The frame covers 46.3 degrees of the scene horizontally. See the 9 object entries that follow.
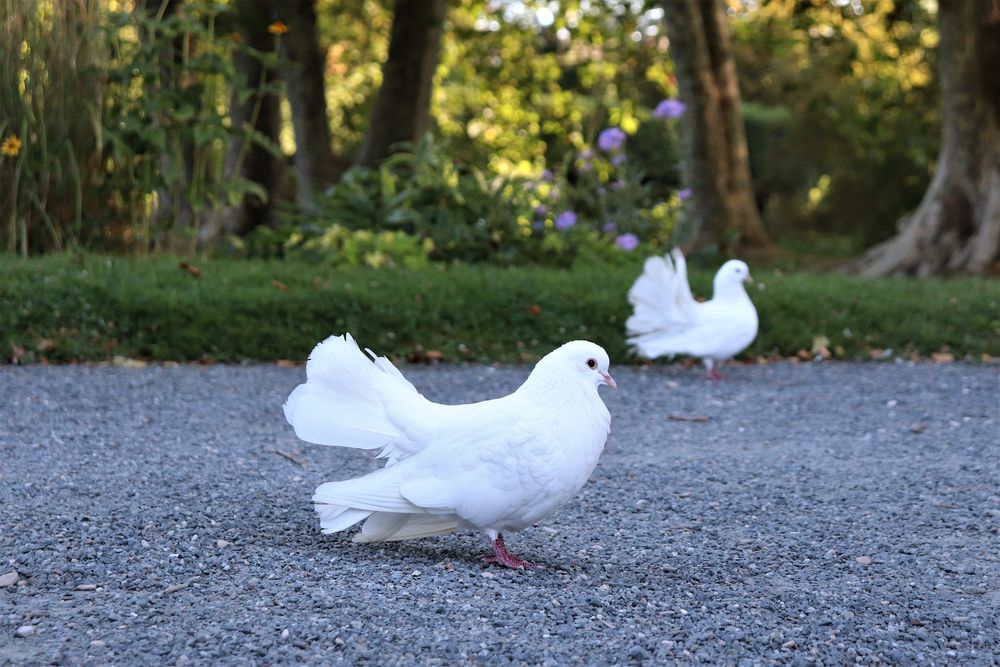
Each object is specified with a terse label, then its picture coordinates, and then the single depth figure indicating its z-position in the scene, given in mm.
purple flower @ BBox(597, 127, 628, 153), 9828
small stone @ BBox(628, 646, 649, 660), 2864
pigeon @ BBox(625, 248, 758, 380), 6754
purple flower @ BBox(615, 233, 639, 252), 9242
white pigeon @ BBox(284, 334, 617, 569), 3379
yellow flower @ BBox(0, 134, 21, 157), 7633
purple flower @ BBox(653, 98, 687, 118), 10312
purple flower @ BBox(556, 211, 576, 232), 9352
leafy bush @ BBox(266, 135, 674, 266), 9203
